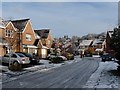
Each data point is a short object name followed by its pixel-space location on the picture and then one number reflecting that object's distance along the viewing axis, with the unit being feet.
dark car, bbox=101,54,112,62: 164.76
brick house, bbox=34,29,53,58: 215.10
